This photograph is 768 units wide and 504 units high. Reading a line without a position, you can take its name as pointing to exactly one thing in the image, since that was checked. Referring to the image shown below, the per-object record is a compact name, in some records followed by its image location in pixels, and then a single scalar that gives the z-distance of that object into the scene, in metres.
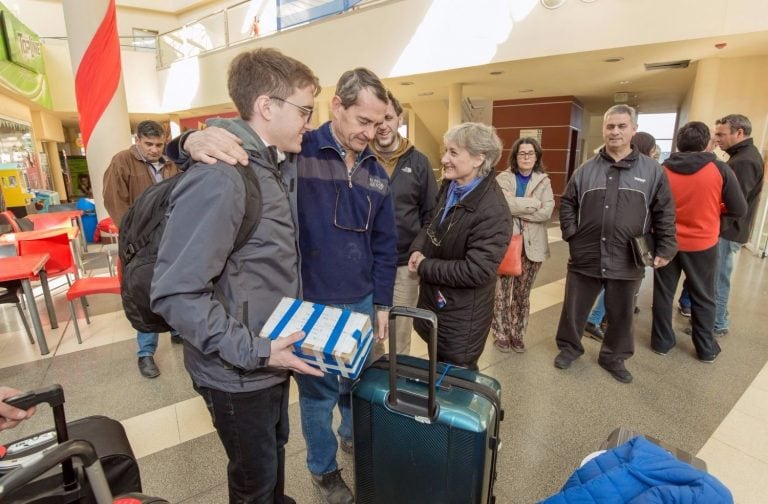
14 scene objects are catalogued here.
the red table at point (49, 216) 4.32
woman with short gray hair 1.65
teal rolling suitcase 1.15
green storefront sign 6.87
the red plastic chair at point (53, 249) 3.21
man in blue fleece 1.35
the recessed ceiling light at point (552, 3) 5.25
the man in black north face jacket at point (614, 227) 2.28
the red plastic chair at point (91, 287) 2.91
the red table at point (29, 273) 2.65
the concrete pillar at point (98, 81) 5.23
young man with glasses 0.89
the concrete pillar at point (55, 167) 11.23
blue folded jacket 0.78
